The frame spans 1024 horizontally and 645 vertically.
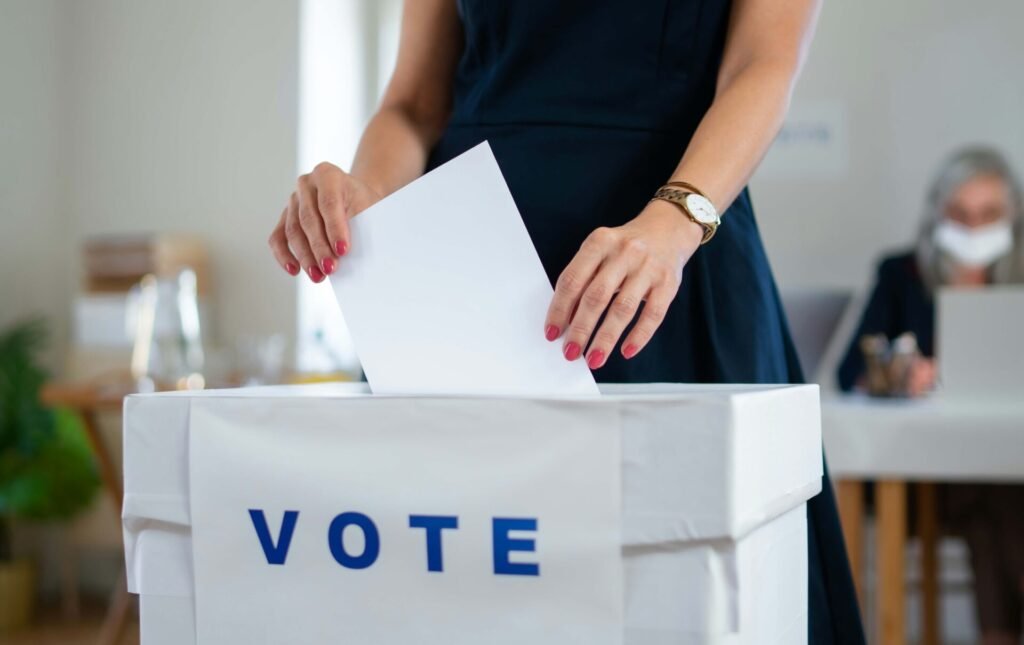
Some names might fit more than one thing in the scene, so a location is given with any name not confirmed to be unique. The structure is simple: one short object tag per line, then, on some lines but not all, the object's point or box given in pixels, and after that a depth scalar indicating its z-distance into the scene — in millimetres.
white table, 2379
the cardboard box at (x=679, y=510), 569
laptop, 2641
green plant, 4070
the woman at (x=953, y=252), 3949
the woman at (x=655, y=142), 879
